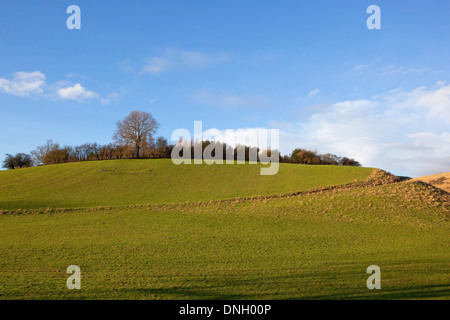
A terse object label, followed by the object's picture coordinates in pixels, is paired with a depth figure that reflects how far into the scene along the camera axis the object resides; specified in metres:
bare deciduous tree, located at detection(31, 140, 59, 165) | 89.76
